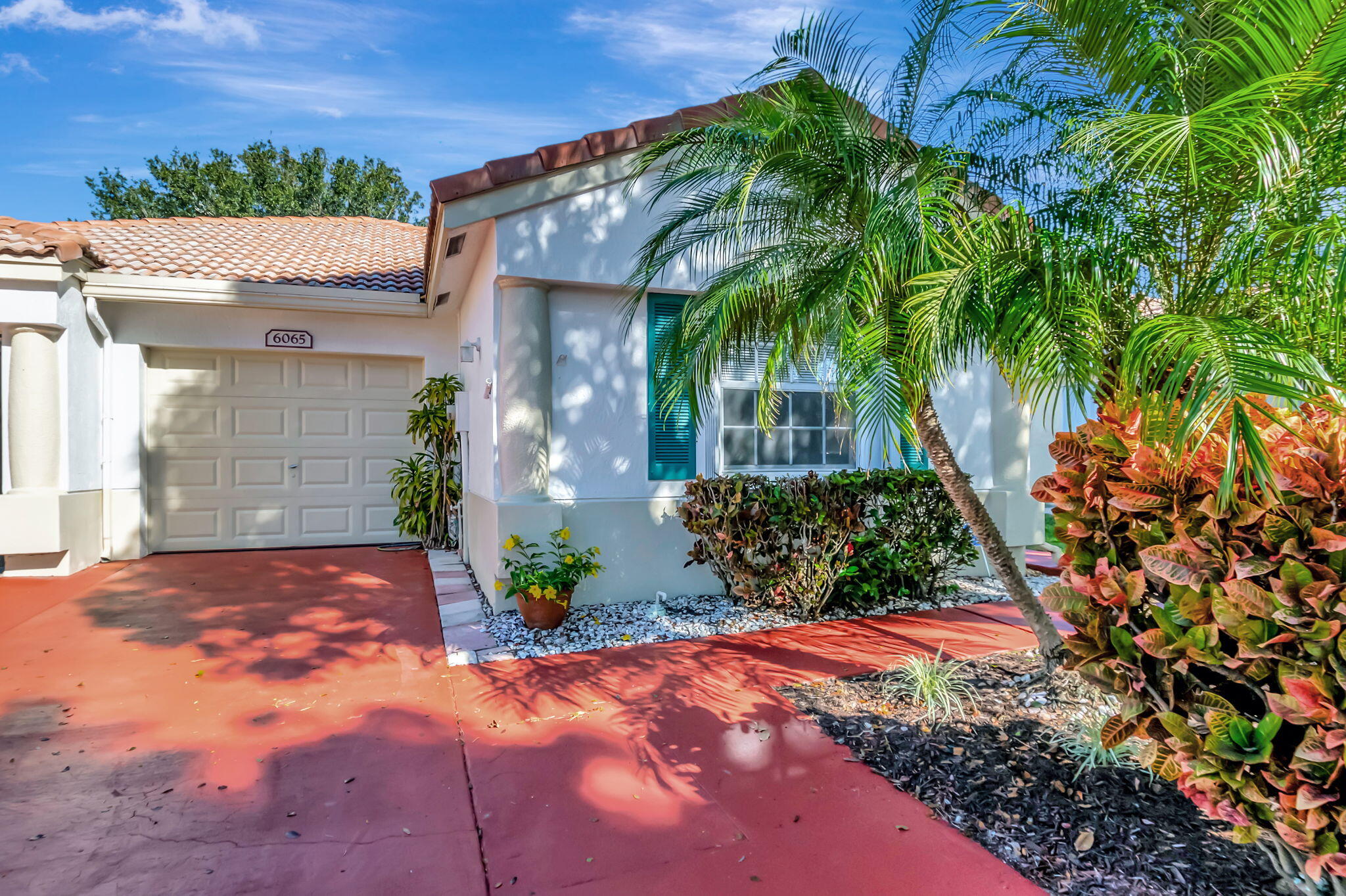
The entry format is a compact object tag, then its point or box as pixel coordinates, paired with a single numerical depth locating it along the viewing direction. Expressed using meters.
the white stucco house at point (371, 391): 5.99
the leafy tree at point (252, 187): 25.41
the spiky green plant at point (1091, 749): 3.15
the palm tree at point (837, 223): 3.42
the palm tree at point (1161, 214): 2.18
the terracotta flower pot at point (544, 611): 5.50
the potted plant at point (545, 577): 5.48
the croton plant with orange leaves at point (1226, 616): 1.89
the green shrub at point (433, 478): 9.05
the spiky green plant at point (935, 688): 3.82
